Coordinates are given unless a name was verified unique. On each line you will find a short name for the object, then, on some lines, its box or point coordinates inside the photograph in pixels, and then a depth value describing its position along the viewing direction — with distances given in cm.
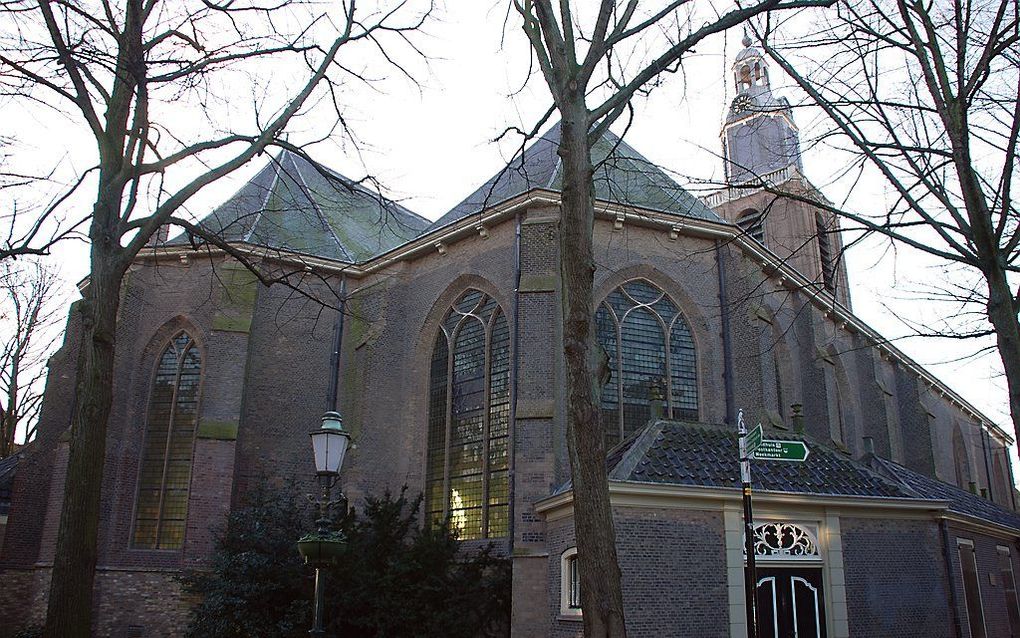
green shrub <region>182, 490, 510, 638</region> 1569
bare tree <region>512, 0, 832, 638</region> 792
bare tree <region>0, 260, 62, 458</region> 3047
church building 1493
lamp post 959
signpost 912
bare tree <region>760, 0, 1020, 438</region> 1022
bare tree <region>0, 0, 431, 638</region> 957
